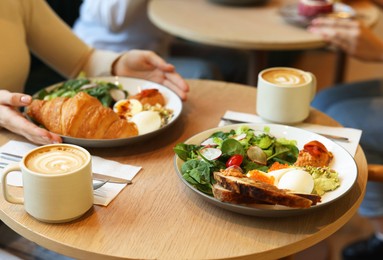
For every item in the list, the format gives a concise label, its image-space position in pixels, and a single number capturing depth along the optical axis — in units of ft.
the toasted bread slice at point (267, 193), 2.96
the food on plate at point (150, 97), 4.33
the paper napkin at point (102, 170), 3.36
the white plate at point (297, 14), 6.73
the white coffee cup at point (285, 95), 4.05
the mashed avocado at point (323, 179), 3.27
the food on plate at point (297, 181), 3.14
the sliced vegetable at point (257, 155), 3.50
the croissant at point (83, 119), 3.79
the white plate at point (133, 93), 3.73
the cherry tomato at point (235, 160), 3.39
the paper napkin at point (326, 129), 3.95
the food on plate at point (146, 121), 3.99
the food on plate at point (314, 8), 6.89
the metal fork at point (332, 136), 4.01
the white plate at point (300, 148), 3.04
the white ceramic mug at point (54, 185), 2.96
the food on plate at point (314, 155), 3.49
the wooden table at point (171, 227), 2.92
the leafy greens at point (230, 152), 3.29
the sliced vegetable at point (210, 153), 3.44
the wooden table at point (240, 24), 6.34
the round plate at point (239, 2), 7.47
